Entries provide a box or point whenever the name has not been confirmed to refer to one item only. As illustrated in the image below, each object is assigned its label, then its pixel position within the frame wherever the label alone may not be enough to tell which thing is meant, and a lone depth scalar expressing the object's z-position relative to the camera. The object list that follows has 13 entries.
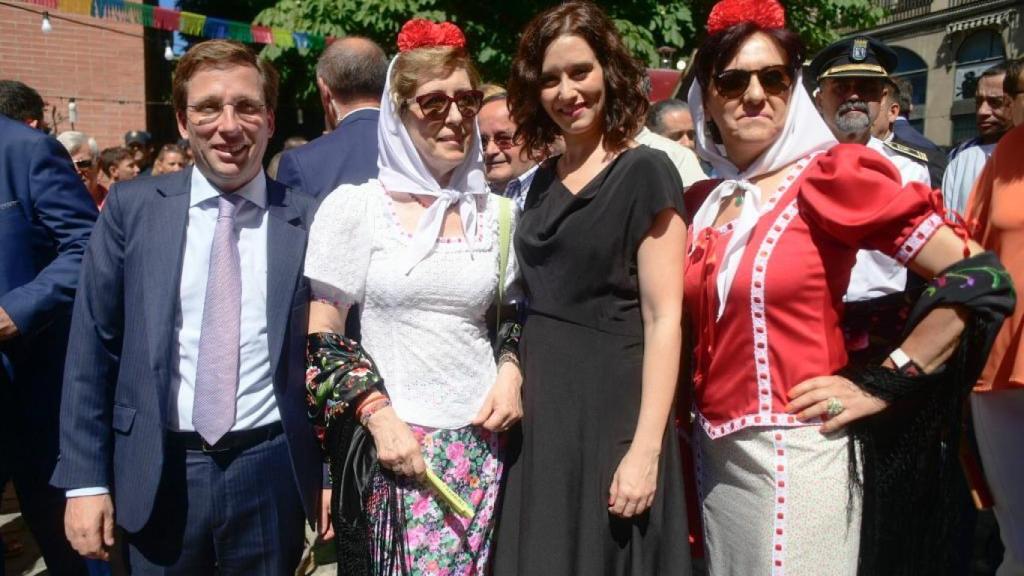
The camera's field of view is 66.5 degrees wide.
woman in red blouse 1.88
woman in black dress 1.97
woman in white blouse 2.11
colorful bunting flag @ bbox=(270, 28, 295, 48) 9.77
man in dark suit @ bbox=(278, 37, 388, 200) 3.15
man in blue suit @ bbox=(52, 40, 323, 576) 2.08
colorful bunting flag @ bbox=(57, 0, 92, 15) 8.30
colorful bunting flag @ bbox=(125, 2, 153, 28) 9.21
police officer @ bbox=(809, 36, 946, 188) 3.89
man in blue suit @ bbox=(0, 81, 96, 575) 2.64
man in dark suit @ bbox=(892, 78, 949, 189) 4.13
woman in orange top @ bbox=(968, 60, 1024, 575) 2.33
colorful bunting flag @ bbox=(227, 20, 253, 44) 10.03
